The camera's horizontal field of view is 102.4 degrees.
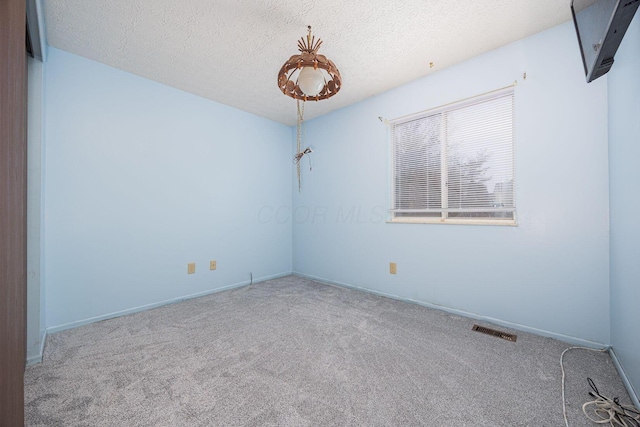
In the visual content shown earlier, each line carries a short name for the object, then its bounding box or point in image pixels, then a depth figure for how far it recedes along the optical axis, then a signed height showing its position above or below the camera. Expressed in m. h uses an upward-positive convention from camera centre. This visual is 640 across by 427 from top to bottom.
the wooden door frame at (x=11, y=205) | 0.81 +0.03
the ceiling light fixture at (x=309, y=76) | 1.66 +0.94
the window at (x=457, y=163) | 2.21 +0.48
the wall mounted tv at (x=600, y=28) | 0.89 +0.70
